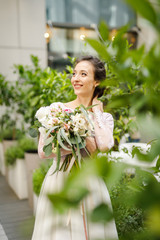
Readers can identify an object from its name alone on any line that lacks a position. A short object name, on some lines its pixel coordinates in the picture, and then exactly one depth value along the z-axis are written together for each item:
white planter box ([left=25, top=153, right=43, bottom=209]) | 3.29
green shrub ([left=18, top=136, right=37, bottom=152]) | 3.66
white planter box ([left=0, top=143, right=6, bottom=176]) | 4.75
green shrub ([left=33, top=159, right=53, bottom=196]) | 2.80
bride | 1.52
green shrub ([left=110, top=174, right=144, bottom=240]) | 2.08
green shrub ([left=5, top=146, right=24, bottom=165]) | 3.67
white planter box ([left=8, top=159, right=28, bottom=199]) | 3.60
